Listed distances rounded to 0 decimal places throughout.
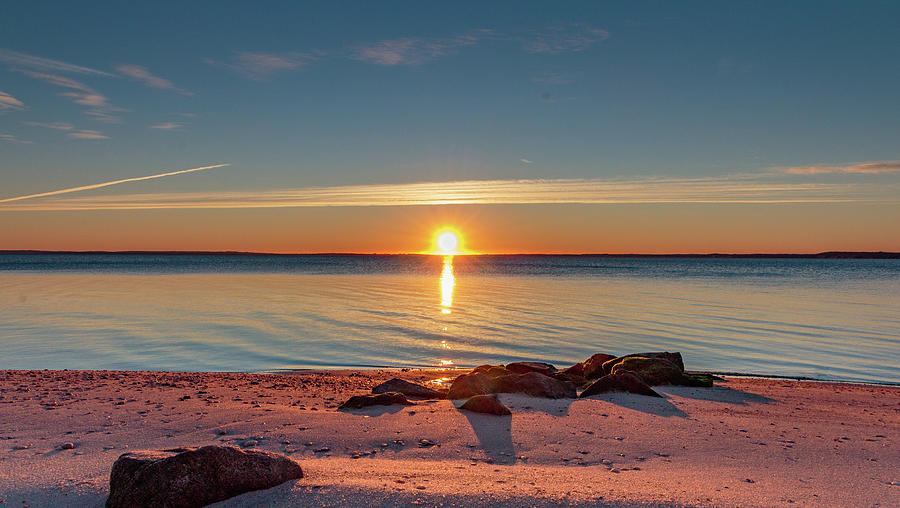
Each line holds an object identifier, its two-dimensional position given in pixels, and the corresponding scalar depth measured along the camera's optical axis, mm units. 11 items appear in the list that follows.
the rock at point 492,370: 12041
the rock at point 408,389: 9836
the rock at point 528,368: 12539
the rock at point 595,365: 13275
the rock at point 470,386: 9750
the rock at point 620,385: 10258
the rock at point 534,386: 9867
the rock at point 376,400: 8914
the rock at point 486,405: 8422
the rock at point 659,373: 11953
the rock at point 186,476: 4793
